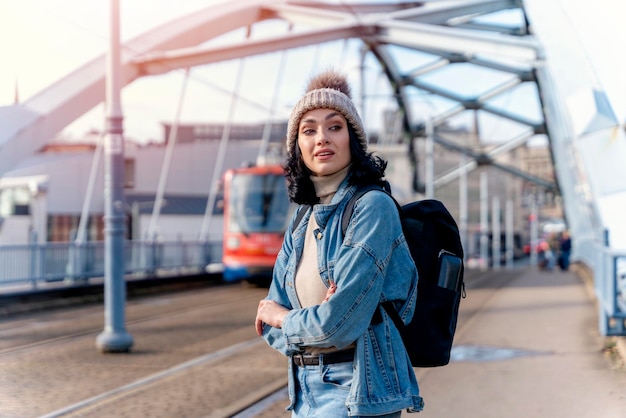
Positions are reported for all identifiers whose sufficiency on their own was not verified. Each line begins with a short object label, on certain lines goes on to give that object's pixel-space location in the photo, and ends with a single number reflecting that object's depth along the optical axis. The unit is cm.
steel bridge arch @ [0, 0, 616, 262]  1866
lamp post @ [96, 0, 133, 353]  972
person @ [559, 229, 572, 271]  3306
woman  227
